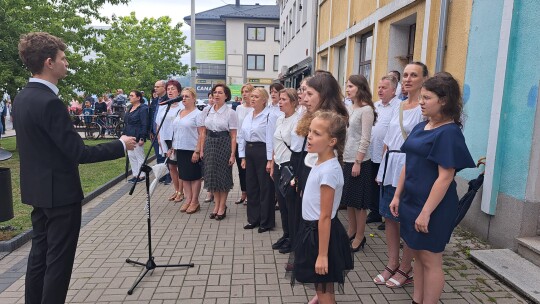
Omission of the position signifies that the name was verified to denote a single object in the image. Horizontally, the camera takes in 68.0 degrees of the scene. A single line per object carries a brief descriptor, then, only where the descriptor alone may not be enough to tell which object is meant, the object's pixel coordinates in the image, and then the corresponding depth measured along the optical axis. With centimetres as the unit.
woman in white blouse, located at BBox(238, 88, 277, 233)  521
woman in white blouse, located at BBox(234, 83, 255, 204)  600
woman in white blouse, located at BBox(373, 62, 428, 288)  357
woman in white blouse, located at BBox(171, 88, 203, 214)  595
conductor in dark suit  275
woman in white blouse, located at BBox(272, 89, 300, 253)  415
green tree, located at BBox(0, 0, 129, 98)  1017
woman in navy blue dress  271
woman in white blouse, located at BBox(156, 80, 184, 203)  696
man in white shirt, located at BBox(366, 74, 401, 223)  451
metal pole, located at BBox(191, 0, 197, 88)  1813
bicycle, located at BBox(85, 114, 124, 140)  1609
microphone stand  388
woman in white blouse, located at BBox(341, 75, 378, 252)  430
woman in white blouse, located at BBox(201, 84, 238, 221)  568
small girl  269
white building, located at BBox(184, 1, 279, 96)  4781
